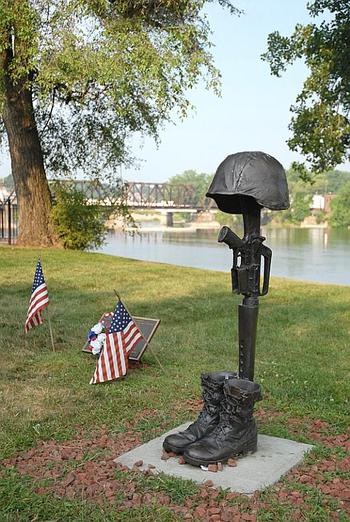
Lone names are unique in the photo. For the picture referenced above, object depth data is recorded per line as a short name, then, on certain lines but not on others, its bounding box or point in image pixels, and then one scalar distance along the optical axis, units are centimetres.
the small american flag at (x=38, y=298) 663
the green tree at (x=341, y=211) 4094
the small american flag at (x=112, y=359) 558
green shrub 1856
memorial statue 401
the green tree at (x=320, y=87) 981
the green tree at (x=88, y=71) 1460
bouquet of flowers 630
